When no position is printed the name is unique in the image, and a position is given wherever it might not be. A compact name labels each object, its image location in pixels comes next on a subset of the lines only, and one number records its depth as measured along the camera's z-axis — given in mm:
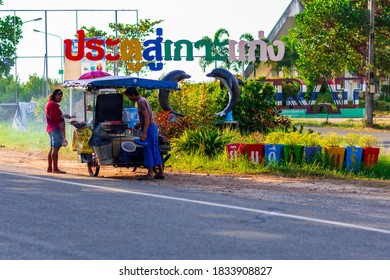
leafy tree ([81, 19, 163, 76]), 58000
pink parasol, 23375
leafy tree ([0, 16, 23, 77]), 55781
